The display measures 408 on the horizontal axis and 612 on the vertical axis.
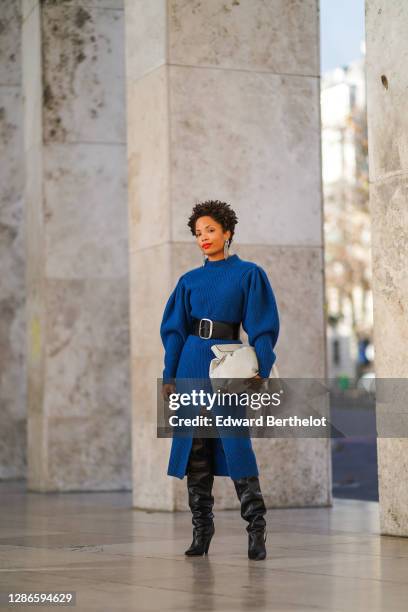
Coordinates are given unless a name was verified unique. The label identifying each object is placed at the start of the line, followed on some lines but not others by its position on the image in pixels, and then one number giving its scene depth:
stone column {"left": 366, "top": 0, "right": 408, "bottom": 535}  8.73
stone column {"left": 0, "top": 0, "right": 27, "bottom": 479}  16.67
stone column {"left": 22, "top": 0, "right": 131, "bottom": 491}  14.30
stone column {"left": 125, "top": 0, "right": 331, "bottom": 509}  11.47
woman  7.52
